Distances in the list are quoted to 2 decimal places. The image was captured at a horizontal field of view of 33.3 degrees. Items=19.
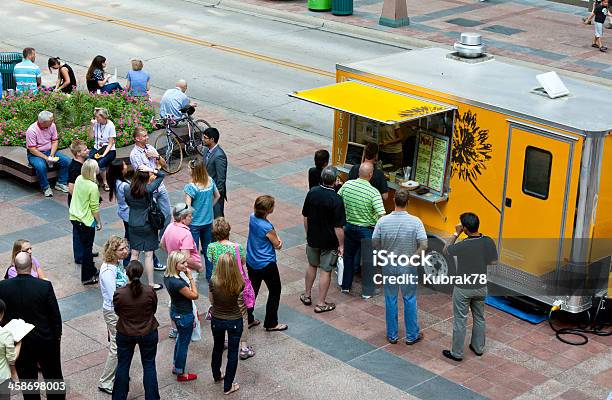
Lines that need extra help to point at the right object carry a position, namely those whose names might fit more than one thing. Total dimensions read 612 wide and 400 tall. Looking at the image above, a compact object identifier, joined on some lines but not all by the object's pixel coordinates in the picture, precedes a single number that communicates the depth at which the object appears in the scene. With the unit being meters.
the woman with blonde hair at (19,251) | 10.49
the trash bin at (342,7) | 28.72
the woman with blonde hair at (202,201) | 12.65
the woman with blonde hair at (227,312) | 9.99
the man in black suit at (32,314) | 9.64
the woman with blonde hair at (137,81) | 19.22
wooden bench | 16.22
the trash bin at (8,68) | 20.19
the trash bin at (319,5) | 29.27
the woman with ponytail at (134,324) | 9.56
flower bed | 17.05
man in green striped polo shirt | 12.30
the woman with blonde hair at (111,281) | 10.23
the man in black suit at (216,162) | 13.45
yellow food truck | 11.43
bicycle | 17.34
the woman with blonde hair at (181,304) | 10.11
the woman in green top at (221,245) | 10.77
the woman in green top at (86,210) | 12.60
